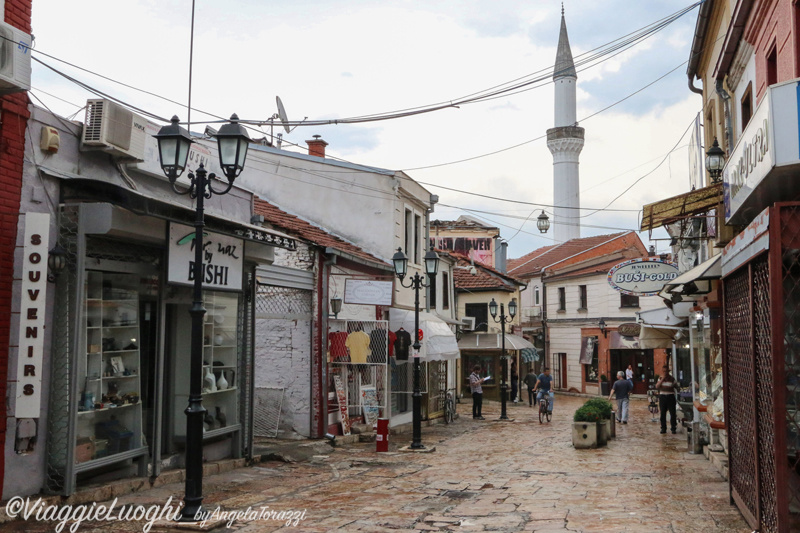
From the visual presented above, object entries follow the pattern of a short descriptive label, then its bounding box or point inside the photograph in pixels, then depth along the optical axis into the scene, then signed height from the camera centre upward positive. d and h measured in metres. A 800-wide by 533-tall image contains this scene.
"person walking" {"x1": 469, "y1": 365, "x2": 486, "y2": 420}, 26.34 -1.99
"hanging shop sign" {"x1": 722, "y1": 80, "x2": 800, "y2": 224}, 6.33 +1.75
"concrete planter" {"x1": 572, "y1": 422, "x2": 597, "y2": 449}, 16.84 -2.21
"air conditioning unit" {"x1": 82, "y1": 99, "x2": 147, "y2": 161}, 9.58 +2.76
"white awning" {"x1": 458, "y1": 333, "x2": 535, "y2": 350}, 37.68 -0.17
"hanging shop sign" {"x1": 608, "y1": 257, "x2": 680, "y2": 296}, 16.31 +1.39
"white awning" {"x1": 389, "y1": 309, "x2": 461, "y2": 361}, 20.39 +0.08
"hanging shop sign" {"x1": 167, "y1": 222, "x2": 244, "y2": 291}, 10.38 +1.20
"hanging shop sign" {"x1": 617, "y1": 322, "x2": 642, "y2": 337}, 33.00 +0.35
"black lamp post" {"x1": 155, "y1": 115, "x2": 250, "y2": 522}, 8.39 +1.18
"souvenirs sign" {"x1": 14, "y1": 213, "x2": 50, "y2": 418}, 8.30 +0.25
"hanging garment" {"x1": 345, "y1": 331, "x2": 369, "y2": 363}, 17.19 -0.19
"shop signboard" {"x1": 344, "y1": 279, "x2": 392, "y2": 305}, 17.34 +1.09
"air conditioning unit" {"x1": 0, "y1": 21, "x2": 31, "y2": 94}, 8.16 +3.09
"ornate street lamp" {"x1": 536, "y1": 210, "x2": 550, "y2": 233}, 32.47 +5.07
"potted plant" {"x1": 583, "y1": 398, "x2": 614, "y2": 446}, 17.33 -1.92
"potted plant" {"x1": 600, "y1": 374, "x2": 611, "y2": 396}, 41.59 -2.71
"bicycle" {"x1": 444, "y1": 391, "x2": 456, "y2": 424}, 24.39 -2.32
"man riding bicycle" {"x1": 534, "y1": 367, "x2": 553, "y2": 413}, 24.27 -1.52
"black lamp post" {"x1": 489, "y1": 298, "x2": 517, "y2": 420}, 26.13 +0.19
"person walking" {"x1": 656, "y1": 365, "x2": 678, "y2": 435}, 19.88 -1.52
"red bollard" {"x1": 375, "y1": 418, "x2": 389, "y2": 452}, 15.74 -2.12
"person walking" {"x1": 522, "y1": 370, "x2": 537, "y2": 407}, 31.17 -1.83
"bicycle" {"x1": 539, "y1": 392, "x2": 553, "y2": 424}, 24.30 -2.21
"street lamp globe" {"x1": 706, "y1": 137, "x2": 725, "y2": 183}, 13.43 +3.25
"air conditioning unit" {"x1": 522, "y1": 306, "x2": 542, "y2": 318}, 48.66 +1.72
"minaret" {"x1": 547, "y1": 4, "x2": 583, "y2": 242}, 65.06 +16.28
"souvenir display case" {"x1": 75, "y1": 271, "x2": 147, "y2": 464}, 9.65 -0.50
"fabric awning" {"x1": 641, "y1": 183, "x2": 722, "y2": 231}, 12.73 +2.32
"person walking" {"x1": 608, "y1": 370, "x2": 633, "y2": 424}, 22.59 -1.72
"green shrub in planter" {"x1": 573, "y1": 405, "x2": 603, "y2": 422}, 17.05 -1.78
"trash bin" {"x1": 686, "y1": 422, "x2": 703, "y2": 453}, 15.50 -2.14
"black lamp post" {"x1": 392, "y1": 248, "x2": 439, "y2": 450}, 16.61 +1.19
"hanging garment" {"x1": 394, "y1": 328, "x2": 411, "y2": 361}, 19.30 -0.16
